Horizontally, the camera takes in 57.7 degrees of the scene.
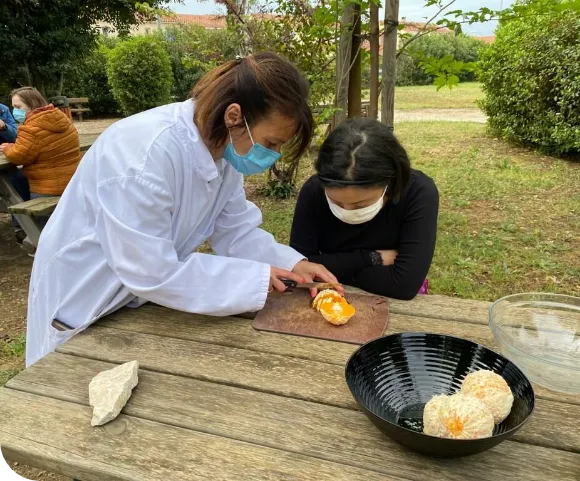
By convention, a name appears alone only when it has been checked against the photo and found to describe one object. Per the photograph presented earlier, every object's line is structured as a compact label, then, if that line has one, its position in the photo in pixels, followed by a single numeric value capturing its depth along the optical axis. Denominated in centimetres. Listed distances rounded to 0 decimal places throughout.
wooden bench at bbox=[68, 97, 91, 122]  1485
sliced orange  153
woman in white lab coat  142
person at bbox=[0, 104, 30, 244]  509
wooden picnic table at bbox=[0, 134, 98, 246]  439
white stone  114
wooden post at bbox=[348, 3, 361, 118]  342
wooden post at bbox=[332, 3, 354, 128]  336
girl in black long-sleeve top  187
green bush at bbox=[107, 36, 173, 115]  1444
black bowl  111
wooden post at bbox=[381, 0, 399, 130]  314
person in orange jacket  434
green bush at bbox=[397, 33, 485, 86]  2138
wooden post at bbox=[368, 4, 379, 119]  318
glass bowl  121
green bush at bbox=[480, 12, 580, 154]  662
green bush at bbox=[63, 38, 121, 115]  1612
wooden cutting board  148
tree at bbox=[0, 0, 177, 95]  1005
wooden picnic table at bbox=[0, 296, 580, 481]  100
